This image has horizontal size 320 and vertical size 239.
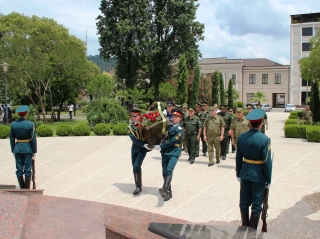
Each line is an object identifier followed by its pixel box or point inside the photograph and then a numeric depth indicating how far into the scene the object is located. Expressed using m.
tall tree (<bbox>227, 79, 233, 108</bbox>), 37.75
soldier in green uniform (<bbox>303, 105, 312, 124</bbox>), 20.18
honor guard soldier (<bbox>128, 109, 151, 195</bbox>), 7.13
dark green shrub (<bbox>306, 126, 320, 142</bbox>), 13.53
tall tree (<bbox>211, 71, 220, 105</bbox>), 35.22
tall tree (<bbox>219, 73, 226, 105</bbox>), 37.03
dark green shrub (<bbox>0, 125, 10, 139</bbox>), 15.94
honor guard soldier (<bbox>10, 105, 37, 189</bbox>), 7.32
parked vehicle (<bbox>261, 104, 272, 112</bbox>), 49.84
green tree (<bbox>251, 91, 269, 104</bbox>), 53.11
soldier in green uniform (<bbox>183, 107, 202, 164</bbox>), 10.23
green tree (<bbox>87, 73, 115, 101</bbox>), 24.56
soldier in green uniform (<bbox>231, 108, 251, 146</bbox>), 9.81
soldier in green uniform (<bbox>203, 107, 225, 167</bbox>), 9.91
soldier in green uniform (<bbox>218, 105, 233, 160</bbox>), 10.89
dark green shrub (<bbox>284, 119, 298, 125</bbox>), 18.49
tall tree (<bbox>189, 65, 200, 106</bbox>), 33.19
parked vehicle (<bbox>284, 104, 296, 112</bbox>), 48.62
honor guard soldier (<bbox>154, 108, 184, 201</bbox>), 6.73
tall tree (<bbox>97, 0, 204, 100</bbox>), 33.22
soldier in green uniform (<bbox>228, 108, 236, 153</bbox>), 11.95
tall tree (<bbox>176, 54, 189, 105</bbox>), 31.73
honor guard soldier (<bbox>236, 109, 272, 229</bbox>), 4.62
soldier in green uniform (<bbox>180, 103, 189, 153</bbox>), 12.04
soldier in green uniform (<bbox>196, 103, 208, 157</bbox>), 11.45
